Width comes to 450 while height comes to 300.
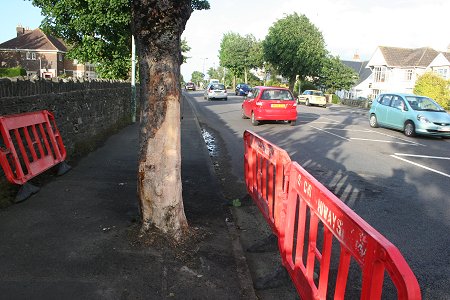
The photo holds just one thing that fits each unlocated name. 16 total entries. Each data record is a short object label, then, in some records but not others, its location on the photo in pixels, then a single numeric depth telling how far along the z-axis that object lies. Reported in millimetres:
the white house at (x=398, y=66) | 54438
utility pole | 16522
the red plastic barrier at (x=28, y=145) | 5176
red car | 16266
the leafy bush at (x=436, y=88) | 31312
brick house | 56344
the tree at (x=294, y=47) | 50812
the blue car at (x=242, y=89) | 54872
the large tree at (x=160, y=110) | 3910
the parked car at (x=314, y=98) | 37062
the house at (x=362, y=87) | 69312
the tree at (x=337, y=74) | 56175
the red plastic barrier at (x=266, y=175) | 4086
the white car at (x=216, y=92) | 38675
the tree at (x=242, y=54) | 80375
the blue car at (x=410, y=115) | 14070
